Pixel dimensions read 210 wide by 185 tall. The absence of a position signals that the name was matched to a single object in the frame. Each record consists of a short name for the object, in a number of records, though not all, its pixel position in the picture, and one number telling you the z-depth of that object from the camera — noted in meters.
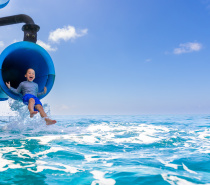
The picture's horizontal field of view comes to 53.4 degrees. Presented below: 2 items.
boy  3.82
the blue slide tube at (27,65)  4.32
